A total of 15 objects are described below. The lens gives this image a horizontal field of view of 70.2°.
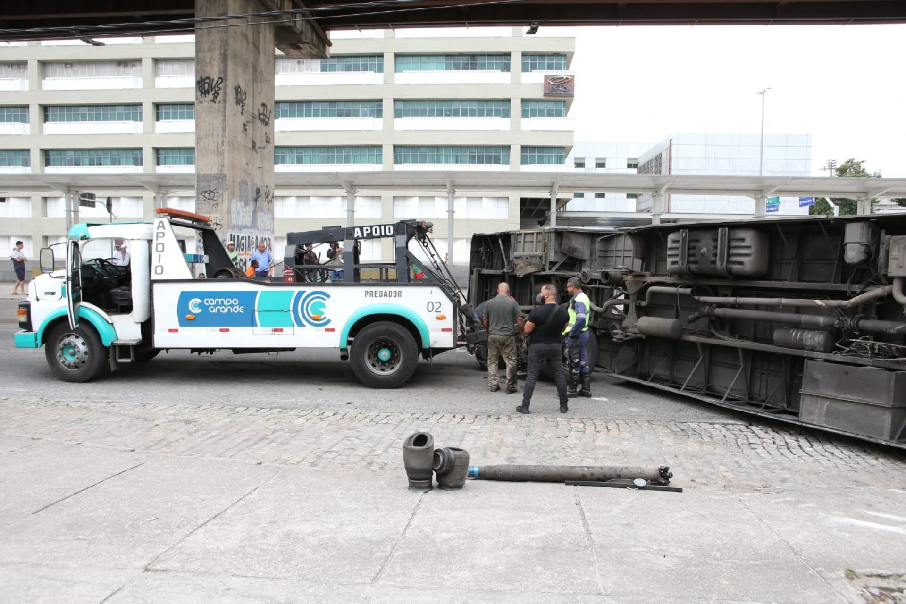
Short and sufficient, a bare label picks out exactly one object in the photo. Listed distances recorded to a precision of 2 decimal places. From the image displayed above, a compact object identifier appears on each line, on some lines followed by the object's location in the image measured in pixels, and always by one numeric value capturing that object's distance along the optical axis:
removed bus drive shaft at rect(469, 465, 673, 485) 5.43
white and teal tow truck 9.49
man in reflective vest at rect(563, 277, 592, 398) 8.98
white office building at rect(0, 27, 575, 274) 43.59
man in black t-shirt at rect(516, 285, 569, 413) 8.08
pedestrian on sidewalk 21.90
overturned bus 6.73
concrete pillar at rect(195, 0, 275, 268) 16.31
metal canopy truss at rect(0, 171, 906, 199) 23.38
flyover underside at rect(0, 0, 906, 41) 19.36
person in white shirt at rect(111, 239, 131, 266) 9.87
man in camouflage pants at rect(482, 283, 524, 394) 9.21
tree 57.47
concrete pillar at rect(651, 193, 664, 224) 24.61
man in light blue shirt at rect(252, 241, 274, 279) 15.21
